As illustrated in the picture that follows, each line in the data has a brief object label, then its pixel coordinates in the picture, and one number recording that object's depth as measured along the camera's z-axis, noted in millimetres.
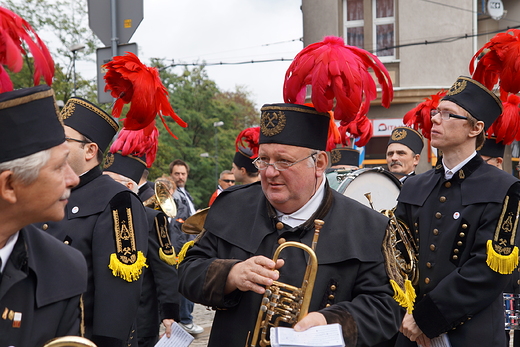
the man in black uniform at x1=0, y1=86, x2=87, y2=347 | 2314
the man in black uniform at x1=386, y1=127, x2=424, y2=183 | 8070
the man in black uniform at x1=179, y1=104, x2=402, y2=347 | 3246
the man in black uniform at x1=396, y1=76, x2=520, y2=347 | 4320
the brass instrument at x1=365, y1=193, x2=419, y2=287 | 4609
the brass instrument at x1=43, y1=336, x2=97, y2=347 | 2219
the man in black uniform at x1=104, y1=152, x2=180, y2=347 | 5488
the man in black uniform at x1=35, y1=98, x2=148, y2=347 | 3881
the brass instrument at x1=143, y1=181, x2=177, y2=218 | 6834
